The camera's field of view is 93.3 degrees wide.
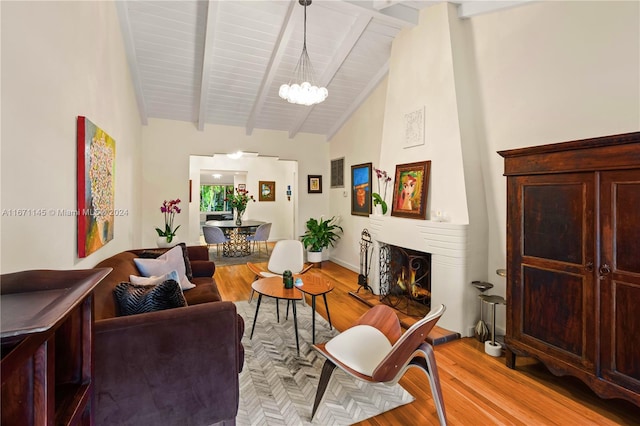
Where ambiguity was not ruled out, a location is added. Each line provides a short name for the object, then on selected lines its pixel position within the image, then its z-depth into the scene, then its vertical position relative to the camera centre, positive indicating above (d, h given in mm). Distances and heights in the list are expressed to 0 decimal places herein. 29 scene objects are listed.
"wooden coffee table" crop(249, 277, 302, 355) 2689 -740
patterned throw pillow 1815 -529
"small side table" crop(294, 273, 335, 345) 2809 -728
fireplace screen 3652 -870
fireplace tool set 4410 -741
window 10425 +496
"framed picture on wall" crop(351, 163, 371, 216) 5234 +405
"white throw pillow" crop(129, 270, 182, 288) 2261 -519
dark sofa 1493 -808
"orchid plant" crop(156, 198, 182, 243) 4529 -61
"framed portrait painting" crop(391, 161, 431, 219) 3473 +266
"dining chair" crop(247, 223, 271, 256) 7061 -514
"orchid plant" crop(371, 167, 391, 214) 4075 +371
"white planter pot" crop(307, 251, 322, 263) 5984 -879
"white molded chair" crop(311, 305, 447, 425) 1615 -884
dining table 6801 -539
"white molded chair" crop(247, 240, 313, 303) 3873 -607
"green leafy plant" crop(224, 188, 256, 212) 6734 +246
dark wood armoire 1827 -331
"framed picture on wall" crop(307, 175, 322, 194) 6426 +598
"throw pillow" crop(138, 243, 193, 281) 3281 -481
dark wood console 636 -355
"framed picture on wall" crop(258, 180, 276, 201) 9242 +674
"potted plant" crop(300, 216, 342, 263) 5928 -512
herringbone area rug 1955 -1308
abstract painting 2062 +205
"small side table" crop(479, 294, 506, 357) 2701 -1150
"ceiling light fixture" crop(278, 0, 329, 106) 3268 +1311
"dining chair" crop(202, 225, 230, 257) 6809 -519
